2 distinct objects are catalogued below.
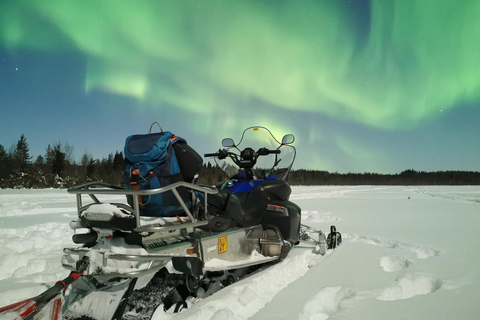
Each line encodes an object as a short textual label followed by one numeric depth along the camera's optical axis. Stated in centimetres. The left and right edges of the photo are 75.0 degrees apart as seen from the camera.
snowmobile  215
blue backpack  248
